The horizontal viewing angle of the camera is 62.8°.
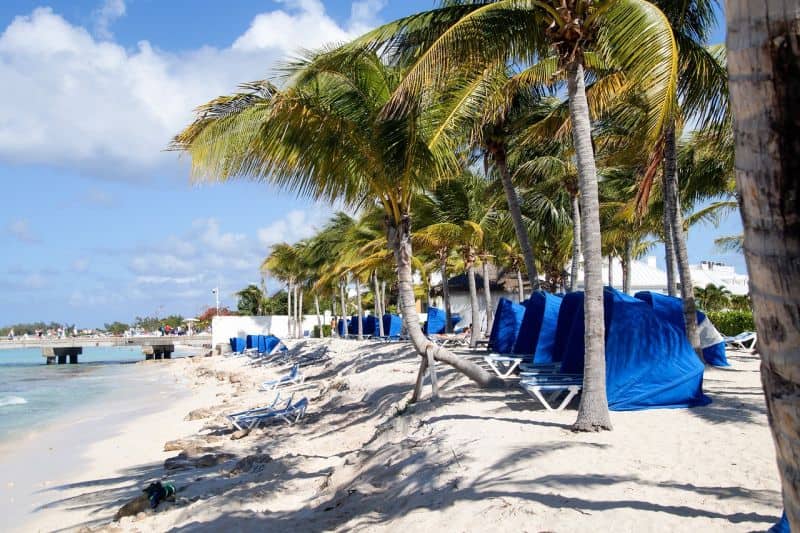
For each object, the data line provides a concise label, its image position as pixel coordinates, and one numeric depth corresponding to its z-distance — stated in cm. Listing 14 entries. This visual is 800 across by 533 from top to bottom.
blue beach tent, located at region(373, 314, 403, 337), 3594
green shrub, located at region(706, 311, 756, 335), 2139
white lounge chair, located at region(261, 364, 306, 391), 1882
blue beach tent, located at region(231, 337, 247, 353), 4559
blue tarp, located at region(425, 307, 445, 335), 3103
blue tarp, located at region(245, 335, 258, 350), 4275
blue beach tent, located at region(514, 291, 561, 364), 1137
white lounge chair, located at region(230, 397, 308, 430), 1320
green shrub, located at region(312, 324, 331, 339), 4884
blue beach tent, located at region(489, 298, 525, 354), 1488
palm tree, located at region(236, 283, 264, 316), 6531
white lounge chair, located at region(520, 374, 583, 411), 798
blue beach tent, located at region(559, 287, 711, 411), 790
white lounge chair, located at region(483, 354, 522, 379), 1080
